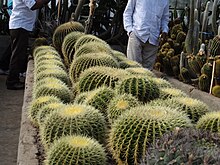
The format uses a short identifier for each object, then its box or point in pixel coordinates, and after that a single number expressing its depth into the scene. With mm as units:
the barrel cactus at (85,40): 4659
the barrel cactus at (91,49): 4164
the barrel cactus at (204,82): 5113
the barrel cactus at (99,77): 3240
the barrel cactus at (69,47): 5059
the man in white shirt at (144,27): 5422
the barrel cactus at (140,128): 2281
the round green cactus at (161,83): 3315
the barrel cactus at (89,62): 3709
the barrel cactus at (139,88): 2949
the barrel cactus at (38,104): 3066
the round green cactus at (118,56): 4482
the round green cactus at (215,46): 5176
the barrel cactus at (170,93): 3006
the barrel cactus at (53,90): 3260
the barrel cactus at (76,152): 2240
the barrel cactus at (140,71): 3480
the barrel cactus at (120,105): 2670
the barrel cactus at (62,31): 5898
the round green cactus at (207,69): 5066
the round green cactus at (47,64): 4141
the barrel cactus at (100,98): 2912
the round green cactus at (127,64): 4130
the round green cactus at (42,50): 5262
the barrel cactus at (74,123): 2525
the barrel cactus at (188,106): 2672
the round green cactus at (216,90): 4836
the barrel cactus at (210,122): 2426
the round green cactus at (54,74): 3780
